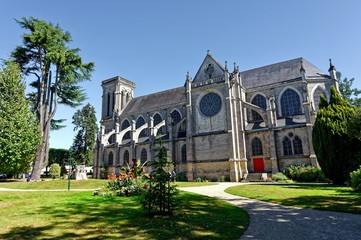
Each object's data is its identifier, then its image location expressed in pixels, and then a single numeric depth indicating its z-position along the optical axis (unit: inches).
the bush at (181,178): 1153.4
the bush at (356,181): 488.7
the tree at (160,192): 289.1
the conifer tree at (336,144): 659.3
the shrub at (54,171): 1357.0
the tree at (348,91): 1386.6
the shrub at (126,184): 508.1
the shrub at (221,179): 1038.6
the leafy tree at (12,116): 568.1
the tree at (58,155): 2009.1
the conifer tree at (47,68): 1023.6
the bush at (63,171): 1677.5
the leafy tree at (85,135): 1878.7
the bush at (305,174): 834.8
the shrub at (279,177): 893.2
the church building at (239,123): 1010.1
